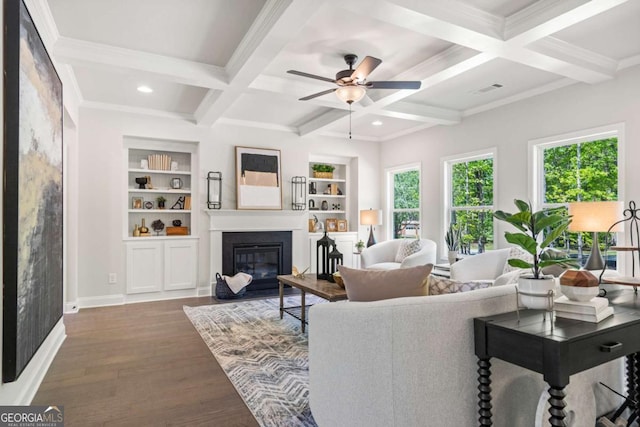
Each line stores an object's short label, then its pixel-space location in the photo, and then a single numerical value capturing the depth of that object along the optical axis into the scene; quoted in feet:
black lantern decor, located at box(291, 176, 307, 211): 21.48
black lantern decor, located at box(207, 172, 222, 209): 19.10
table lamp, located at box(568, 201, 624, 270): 10.63
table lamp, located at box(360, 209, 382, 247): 22.11
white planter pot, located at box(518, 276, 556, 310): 5.71
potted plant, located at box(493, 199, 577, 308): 5.72
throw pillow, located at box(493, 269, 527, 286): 8.21
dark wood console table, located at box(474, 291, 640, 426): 4.56
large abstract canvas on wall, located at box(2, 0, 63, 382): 6.40
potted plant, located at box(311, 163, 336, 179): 23.58
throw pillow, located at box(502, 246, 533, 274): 12.00
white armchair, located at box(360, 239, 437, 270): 18.83
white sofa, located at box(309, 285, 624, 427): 5.21
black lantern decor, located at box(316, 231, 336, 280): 13.43
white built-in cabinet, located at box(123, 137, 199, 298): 17.78
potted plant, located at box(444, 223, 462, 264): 18.43
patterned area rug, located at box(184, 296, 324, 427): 7.71
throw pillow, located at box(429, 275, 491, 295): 7.11
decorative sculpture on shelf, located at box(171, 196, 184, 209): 19.79
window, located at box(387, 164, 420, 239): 21.93
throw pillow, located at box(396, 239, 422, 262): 18.42
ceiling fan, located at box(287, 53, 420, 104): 10.94
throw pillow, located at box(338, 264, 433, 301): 7.04
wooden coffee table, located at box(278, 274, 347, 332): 10.90
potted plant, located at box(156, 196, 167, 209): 19.26
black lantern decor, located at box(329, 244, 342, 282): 13.24
